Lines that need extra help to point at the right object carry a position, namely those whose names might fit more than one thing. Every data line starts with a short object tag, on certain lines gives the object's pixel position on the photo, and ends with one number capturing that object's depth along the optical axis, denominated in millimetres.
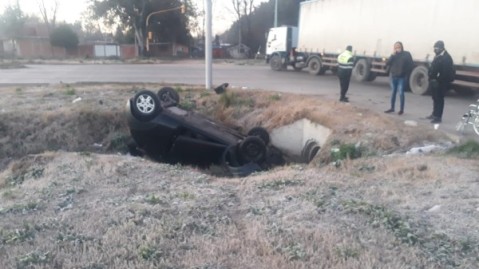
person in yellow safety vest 14016
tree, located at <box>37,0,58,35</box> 76062
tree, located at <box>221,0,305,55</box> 66375
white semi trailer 16188
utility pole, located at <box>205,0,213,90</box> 16016
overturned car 9711
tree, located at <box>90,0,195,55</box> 54406
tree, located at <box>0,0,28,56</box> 60125
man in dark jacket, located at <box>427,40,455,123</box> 10641
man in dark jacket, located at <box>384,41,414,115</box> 11734
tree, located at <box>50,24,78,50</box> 58531
